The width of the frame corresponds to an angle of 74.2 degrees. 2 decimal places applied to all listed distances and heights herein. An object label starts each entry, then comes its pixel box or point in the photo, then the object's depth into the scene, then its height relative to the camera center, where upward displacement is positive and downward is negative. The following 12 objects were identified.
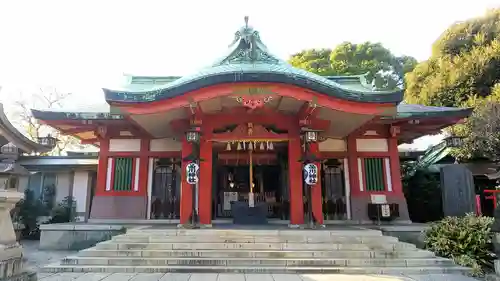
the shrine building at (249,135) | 9.26 +2.21
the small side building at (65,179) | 14.72 +0.90
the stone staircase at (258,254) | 7.05 -1.27
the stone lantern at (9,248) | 4.67 -0.71
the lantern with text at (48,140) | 10.07 +1.83
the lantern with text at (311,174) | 9.74 +0.68
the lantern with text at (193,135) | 9.91 +1.87
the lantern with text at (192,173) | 9.62 +0.72
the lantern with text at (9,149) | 7.68 +1.17
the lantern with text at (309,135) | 10.04 +1.88
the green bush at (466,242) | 7.41 -1.04
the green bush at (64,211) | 13.65 -0.52
